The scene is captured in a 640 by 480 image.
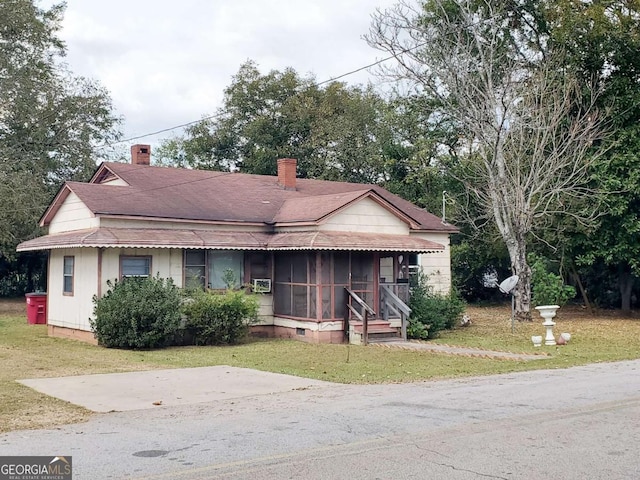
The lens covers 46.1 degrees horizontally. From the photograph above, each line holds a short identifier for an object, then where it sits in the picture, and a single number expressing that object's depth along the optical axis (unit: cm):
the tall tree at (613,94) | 2806
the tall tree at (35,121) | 3144
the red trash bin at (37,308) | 2617
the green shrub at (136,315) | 1909
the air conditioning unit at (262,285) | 2267
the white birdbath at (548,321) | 1994
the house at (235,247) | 2059
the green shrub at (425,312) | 2222
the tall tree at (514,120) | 2753
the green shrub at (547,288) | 2977
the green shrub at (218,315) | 2006
